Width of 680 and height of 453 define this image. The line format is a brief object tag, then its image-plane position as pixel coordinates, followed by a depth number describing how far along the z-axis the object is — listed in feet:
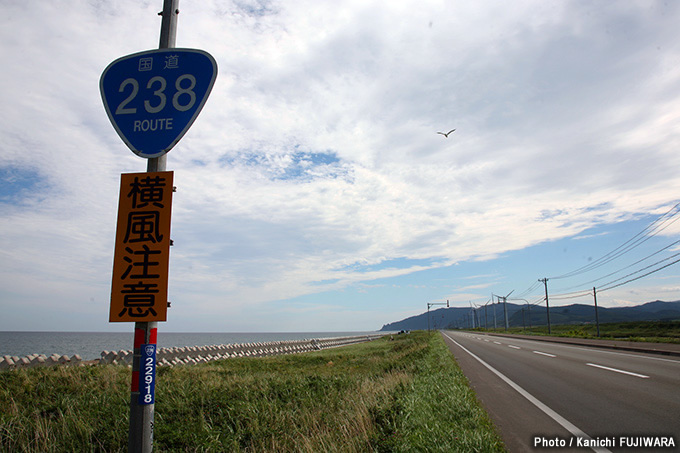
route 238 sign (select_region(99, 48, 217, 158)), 10.09
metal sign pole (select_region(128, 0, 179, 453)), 8.19
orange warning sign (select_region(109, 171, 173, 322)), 8.77
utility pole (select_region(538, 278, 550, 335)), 213.87
